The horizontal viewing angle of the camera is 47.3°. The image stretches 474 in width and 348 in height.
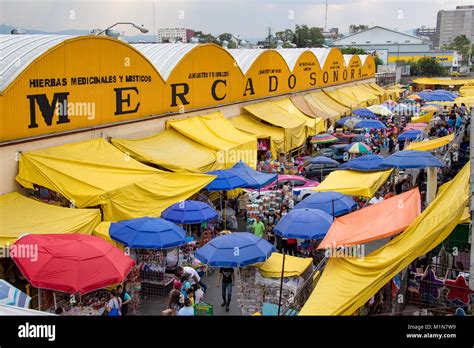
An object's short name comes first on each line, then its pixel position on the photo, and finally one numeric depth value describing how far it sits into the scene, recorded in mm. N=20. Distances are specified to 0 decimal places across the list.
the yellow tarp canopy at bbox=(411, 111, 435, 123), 30094
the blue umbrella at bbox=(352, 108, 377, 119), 31750
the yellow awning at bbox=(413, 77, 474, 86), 60188
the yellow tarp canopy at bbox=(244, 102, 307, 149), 23531
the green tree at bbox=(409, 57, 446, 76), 78750
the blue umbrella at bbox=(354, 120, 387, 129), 26359
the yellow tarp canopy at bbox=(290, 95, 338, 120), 28906
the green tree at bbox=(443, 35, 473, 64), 119425
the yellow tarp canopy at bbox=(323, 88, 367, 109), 36056
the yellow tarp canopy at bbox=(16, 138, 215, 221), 11641
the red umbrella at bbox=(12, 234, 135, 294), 8195
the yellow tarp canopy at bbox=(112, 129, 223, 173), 15234
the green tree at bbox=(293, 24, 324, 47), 106562
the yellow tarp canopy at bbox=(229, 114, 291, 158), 22250
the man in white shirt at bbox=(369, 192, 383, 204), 13515
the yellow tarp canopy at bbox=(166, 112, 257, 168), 17750
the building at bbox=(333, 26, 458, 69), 93312
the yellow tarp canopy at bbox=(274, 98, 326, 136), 25994
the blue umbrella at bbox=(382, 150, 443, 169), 13609
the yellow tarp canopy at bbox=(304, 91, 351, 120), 31719
